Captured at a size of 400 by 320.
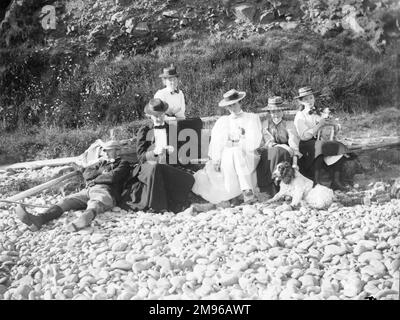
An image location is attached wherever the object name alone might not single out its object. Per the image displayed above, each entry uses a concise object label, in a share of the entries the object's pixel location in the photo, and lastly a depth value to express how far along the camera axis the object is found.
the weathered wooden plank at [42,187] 4.03
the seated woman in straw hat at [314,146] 3.95
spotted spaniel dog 3.69
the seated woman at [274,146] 3.94
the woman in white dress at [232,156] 3.96
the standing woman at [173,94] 4.11
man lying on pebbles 3.69
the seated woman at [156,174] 3.94
